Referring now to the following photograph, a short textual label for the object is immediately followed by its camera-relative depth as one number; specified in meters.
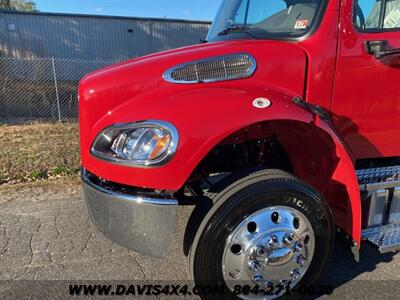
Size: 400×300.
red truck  2.39
